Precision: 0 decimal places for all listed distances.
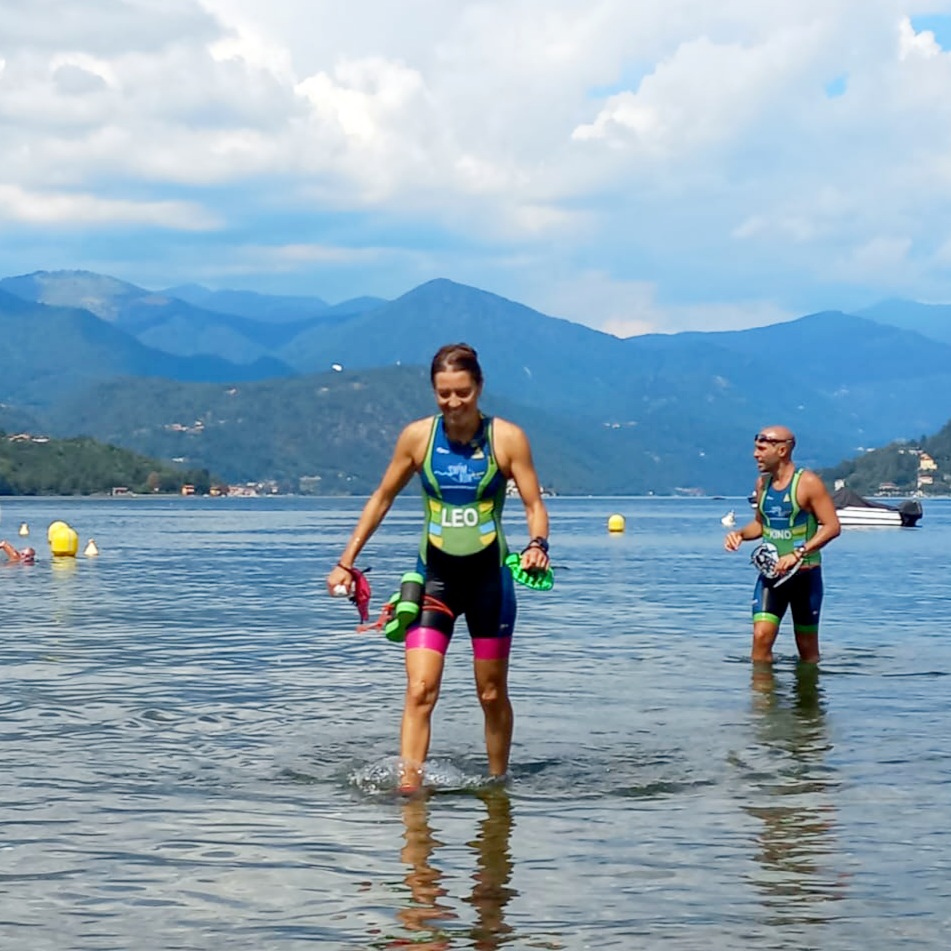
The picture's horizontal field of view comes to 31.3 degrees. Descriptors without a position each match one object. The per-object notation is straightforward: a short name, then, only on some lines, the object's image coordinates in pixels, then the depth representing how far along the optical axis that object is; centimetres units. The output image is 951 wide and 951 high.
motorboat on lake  9969
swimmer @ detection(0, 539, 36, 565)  4391
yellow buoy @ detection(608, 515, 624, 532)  8762
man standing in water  1559
